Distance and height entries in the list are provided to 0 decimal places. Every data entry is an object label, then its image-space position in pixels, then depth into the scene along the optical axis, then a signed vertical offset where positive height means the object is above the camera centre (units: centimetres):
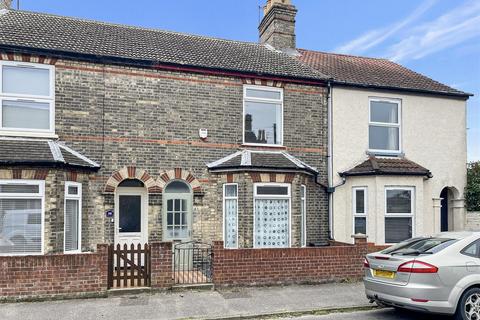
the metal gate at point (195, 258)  987 -201
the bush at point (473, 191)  1369 -29
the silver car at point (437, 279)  603 -143
